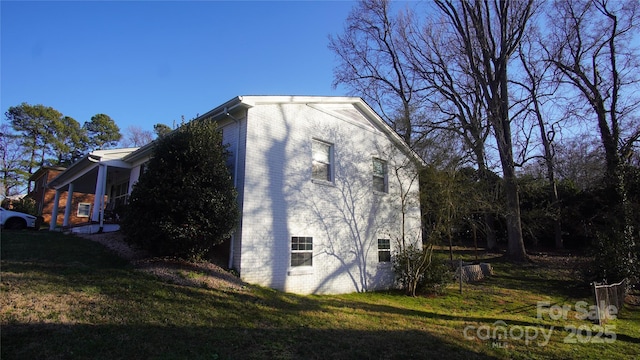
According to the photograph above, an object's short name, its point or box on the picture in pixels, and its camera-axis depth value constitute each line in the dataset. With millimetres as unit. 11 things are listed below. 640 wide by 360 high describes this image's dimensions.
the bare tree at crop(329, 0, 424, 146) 25391
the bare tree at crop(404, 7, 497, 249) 18875
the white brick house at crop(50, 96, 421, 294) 9430
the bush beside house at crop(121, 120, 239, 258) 8086
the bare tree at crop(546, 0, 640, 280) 14898
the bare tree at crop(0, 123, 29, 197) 34156
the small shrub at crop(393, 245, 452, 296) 11289
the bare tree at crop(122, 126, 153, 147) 45719
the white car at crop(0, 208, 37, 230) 18042
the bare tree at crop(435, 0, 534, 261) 17625
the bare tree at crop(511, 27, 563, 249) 19850
